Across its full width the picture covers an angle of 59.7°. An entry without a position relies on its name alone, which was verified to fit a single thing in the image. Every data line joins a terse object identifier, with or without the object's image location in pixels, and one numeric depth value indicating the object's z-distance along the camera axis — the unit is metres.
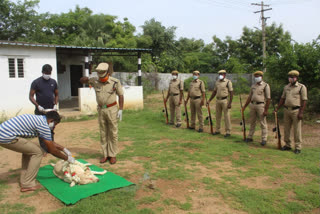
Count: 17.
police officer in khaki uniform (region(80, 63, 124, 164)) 5.84
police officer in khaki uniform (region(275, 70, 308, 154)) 6.67
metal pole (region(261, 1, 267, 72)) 24.56
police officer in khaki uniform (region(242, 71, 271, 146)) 7.44
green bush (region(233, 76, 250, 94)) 21.43
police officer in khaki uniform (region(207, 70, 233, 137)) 8.47
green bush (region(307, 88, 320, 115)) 10.73
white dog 4.76
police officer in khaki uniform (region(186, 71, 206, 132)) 9.21
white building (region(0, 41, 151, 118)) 10.88
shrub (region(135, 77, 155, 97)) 20.85
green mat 4.29
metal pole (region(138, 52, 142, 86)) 14.34
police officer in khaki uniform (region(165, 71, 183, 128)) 9.97
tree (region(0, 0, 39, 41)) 26.12
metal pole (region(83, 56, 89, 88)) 12.97
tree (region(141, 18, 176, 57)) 28.52
